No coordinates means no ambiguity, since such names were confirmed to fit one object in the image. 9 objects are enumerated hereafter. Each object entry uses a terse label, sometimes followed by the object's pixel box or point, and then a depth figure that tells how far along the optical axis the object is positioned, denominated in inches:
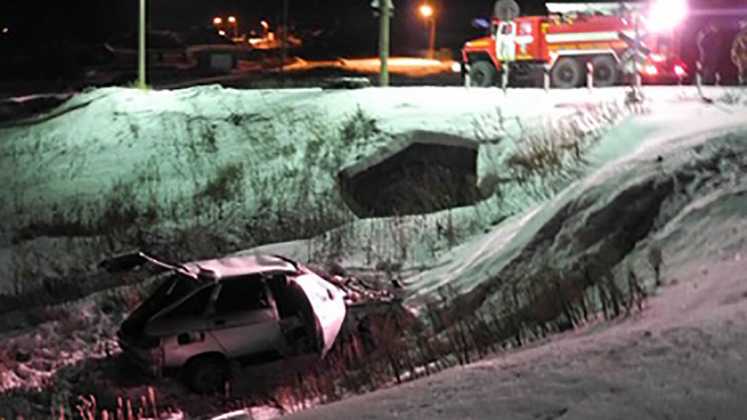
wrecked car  405.7
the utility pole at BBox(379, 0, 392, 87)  1041.5
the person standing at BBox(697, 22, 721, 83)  988.6
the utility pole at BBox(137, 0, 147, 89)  1234.1
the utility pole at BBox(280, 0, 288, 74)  2271.4
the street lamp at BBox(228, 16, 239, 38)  3364.9
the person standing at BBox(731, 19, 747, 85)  967.6
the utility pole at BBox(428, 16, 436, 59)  2406.5
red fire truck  999.0
